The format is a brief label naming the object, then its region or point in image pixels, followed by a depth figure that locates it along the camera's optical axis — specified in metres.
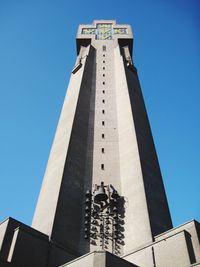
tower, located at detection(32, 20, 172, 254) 16.19
